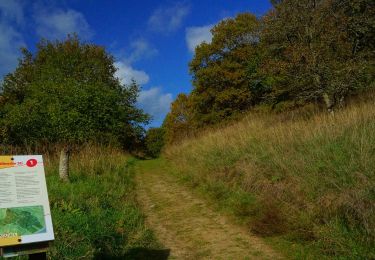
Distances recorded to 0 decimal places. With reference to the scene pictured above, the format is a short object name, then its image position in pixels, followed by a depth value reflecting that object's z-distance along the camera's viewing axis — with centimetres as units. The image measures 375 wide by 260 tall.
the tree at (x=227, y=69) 2783
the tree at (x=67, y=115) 1318
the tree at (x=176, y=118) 3900
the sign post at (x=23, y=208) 436
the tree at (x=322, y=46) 1284
